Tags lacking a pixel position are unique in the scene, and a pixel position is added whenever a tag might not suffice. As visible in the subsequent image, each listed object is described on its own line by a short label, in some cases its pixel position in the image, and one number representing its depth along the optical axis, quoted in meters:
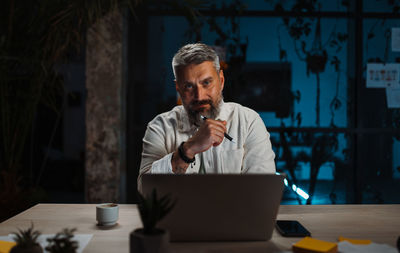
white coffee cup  1.30
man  2.08
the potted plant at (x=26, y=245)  0.80
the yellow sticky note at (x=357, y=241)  1.10
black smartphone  1.20
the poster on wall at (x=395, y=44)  3.36
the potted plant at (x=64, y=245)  0.79
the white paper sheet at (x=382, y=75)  3.32
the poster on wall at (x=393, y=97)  3.34
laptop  0.99
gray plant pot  0.79
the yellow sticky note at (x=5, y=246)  1.00
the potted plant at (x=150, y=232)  0.80
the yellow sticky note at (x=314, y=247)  0.97
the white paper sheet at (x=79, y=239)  1.07
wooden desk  1.08
